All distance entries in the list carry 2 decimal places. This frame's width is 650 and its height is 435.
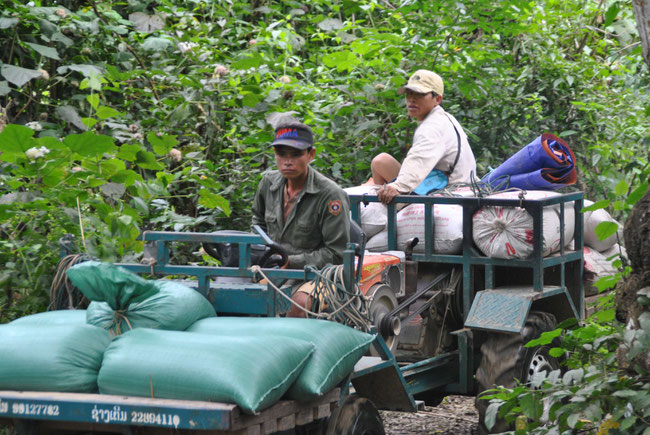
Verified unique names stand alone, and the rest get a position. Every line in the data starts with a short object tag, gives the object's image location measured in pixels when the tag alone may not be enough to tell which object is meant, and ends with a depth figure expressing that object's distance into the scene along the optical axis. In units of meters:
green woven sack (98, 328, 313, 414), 6.77
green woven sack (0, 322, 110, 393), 7.20
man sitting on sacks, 12.68
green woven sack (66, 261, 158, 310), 7.75
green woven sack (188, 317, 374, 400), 7.64
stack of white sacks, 11.59
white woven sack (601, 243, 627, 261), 14.12
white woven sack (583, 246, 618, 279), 13.54
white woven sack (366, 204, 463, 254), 12.04
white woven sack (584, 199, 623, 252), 13.74
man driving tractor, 10.37
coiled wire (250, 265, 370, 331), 8.86
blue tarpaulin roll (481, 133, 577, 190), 12.73
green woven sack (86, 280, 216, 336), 7.81
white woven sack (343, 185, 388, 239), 12.89
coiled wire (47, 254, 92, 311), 9.52
